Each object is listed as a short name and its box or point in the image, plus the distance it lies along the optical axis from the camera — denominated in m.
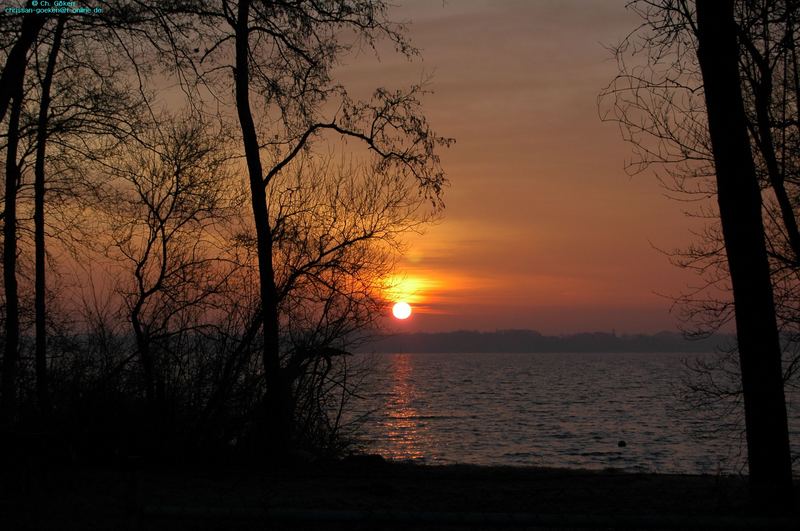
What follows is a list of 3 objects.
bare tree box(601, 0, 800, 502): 9.38
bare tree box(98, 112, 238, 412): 16.30
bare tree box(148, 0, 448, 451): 15.86
